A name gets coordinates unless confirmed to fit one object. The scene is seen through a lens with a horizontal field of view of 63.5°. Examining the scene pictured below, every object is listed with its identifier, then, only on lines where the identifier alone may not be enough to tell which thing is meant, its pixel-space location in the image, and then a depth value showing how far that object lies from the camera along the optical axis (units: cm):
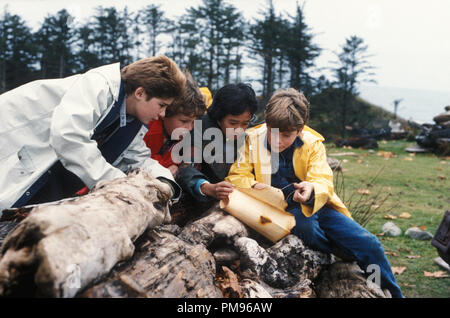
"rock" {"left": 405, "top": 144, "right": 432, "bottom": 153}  1300
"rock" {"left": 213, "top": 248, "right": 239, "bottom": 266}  248
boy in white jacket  221
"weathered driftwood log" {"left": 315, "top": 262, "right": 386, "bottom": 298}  249
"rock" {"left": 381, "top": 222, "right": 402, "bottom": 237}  503
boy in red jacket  305
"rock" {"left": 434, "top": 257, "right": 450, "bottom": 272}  412
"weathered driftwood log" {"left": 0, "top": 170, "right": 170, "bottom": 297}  138
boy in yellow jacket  265
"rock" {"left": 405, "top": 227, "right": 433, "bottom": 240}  492
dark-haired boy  310
